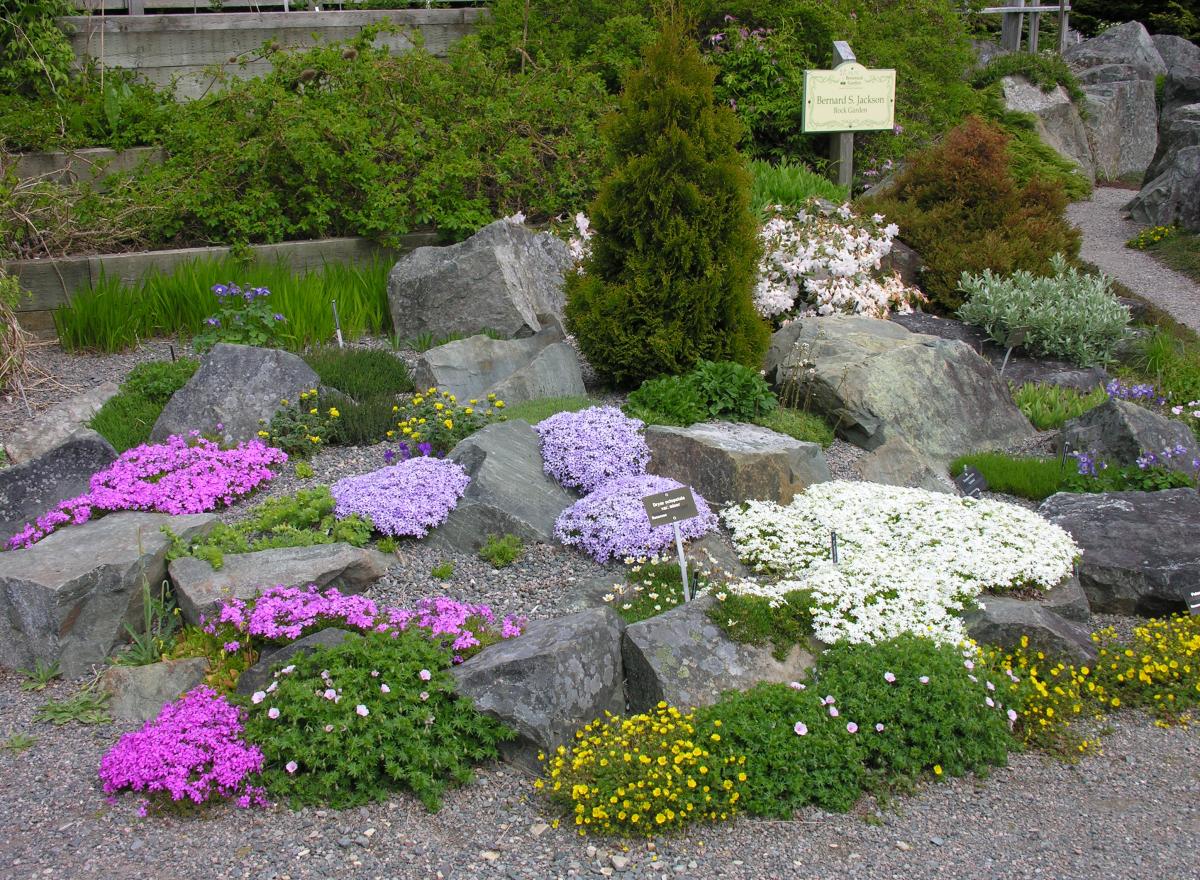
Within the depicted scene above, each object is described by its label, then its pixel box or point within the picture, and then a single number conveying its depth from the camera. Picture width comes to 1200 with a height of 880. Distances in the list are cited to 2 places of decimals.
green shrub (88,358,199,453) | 6.81
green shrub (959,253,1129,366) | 9.16
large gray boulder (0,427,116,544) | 6.02
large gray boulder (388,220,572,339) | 8.64
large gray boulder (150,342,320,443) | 6.77
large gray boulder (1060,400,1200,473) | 6.98
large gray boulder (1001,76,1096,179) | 17.12
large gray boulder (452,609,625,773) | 4.35
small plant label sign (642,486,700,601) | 5.00
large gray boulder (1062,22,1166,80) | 21.34
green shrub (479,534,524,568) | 5.63
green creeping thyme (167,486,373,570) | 5.30
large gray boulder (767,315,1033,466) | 7.54
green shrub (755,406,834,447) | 7.08
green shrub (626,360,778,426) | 6.88
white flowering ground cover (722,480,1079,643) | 5.05
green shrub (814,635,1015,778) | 4.36
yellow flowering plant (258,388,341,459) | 6.74
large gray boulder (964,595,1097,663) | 5.06
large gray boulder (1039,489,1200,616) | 5.78
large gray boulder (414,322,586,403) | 7.38
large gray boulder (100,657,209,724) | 4.72
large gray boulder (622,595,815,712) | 4.55
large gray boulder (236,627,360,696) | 4.48
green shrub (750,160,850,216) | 10.49
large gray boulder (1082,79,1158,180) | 18.66
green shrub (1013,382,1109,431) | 8.13
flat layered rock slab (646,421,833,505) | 6.15
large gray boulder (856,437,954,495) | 7.04
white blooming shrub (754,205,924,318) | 9.27
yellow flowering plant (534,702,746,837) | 3.97
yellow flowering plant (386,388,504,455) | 6.70
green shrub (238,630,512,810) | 4.13
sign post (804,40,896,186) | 11.97
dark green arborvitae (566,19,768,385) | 7.02
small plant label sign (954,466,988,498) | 6.95
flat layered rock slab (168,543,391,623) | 5.04
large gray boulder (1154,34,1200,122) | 18.20
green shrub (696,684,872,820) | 4.11
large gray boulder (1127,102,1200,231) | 13.97
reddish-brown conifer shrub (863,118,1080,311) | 10.19
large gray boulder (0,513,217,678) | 4.96
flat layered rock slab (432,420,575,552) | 5.76
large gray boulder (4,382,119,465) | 6.74
